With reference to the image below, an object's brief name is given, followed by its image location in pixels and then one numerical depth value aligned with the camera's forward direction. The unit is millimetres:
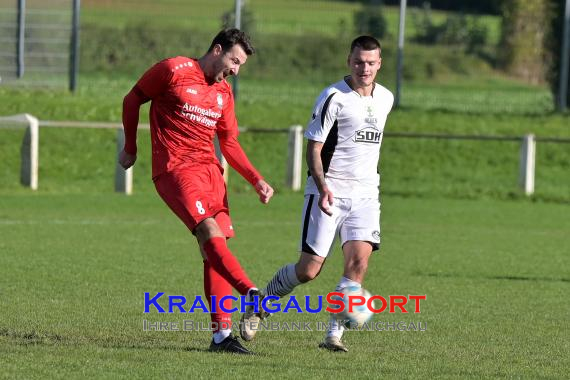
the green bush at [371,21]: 67312
